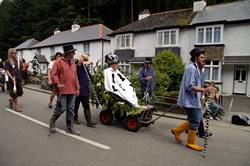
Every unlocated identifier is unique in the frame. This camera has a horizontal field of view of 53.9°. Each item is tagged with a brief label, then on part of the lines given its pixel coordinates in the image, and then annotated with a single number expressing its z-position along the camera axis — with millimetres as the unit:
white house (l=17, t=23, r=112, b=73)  32650
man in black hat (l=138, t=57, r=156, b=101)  8594
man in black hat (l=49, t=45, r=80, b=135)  6000
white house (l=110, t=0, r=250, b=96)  20188
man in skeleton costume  6742
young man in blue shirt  5289
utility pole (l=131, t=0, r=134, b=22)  43425
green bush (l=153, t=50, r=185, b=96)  12939
